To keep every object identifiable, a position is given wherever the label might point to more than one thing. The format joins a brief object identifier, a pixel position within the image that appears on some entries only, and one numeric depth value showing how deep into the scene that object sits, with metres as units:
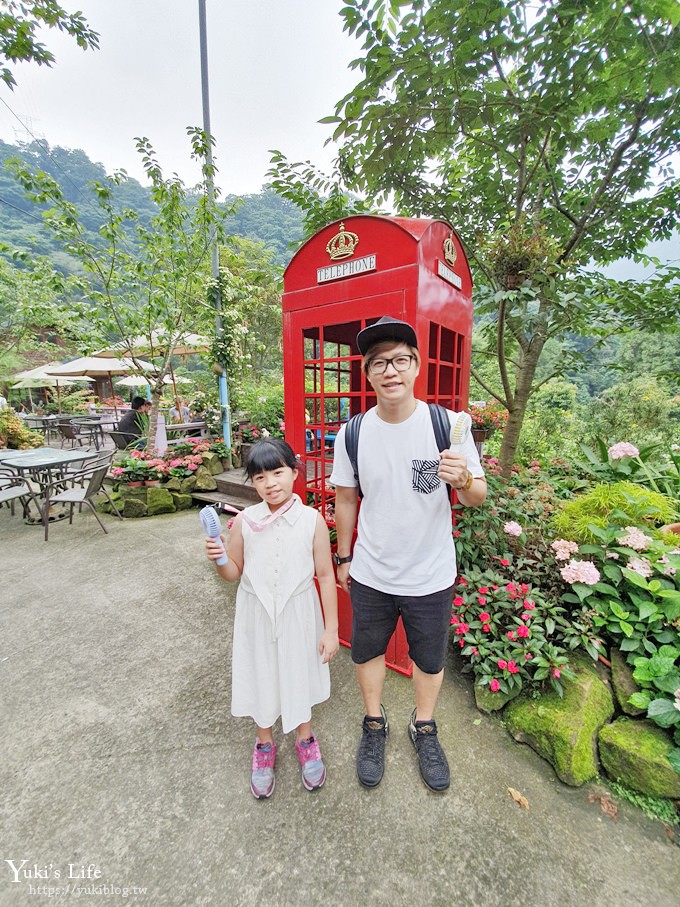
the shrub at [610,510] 2.38
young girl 1.65
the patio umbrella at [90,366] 12.16
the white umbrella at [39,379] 13.97
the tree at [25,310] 6.00
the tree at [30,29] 4.09
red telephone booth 2.05
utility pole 6.74
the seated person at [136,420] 8.08
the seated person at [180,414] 9.83
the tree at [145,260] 5.55
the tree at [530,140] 2.21
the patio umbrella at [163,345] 6.38
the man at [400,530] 1.52
